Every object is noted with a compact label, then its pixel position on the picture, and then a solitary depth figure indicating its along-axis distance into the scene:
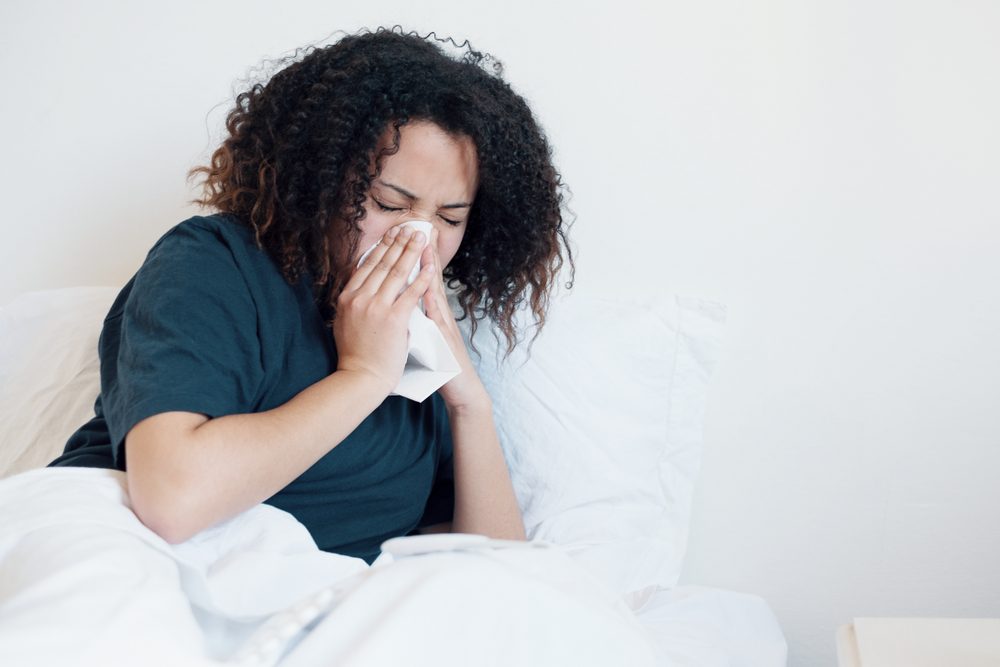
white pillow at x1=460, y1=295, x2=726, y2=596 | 1.29
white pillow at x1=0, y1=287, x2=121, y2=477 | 1.29
